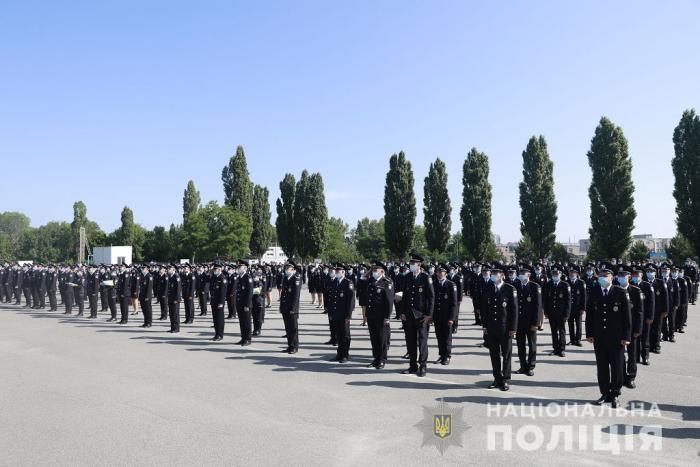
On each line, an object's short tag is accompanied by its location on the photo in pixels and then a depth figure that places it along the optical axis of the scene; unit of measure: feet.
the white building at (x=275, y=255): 316.40
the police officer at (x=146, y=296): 55.62
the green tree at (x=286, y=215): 215.10
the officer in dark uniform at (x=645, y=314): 33.47
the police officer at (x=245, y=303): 41.81
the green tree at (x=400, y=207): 170.40
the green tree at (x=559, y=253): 156.91
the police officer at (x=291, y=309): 38.40
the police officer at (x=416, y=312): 31.58
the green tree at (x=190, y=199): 295.28
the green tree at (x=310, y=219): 197.67
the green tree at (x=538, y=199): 155.12
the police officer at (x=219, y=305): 45.60
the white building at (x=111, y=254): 191.42
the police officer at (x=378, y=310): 33.14
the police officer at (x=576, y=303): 40.06
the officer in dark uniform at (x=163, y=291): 61.51
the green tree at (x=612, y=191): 135.64
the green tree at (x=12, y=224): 534.78
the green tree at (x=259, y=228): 224.12
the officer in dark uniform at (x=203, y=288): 66.08
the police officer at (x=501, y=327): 27.23
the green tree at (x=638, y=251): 168.45
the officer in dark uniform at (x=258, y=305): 44.19
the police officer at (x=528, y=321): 31.14
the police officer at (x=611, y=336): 23.99
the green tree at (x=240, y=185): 206.28
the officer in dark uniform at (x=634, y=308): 25.59
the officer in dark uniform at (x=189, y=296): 59.06
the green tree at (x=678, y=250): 172.96
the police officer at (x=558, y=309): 37.42
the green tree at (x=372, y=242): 360.69
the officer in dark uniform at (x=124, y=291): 58.90
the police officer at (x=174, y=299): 50.90
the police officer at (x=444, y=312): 34.60
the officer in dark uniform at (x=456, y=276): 59.39
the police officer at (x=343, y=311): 35.37
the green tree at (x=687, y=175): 130.11
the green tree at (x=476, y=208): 159.12
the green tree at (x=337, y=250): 321.93
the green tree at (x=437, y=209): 170.09
